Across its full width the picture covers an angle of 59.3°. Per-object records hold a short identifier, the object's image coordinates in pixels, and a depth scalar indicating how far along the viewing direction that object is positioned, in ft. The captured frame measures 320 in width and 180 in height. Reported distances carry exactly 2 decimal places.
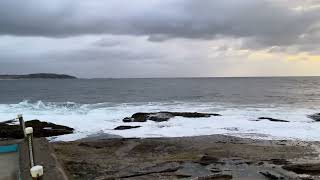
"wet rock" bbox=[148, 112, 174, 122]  61.33
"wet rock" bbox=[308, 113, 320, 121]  65.37
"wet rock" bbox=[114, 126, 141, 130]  53.54
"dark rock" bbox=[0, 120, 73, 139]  47.13
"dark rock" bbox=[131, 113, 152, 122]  61.93
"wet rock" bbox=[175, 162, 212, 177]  25.02
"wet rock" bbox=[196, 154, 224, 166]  28.28
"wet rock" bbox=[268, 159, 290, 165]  28.79
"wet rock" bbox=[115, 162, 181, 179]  25.20
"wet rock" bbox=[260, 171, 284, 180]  24.31
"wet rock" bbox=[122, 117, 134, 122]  62.34
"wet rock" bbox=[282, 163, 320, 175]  26.21
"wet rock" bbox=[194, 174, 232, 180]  23.41
